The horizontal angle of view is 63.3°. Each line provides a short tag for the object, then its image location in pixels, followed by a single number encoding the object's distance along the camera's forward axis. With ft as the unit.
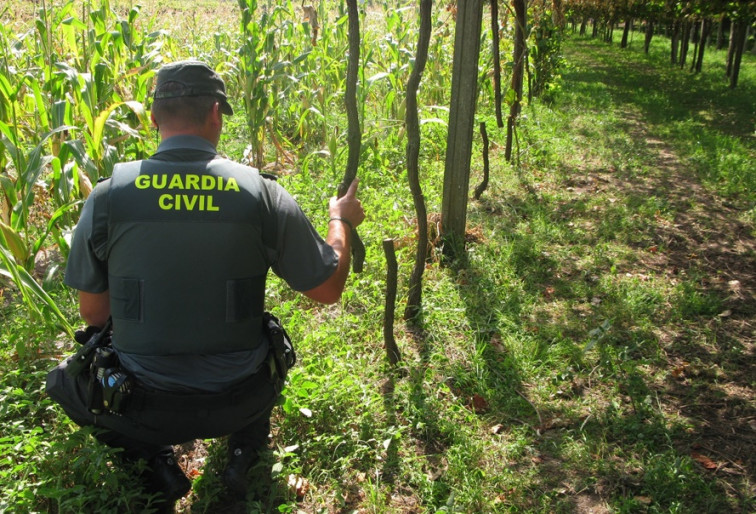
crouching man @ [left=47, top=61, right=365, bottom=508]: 7.47
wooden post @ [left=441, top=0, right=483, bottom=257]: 14.12
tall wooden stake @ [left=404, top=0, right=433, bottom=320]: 11.03
